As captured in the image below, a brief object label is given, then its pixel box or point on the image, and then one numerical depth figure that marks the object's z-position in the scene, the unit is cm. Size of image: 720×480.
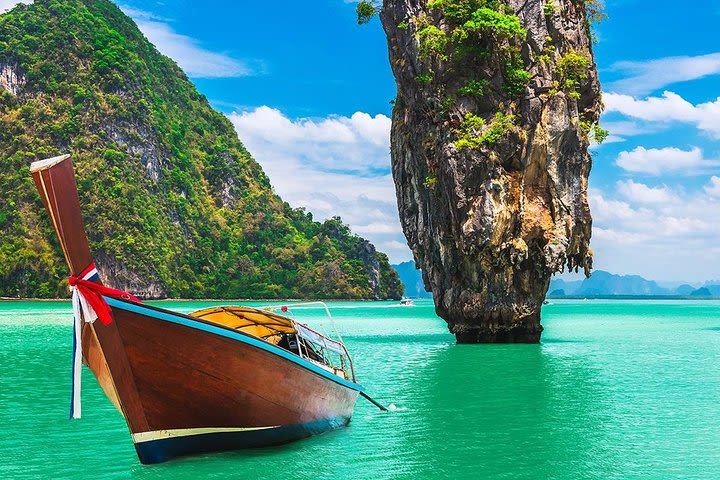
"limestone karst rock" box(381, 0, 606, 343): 2950
